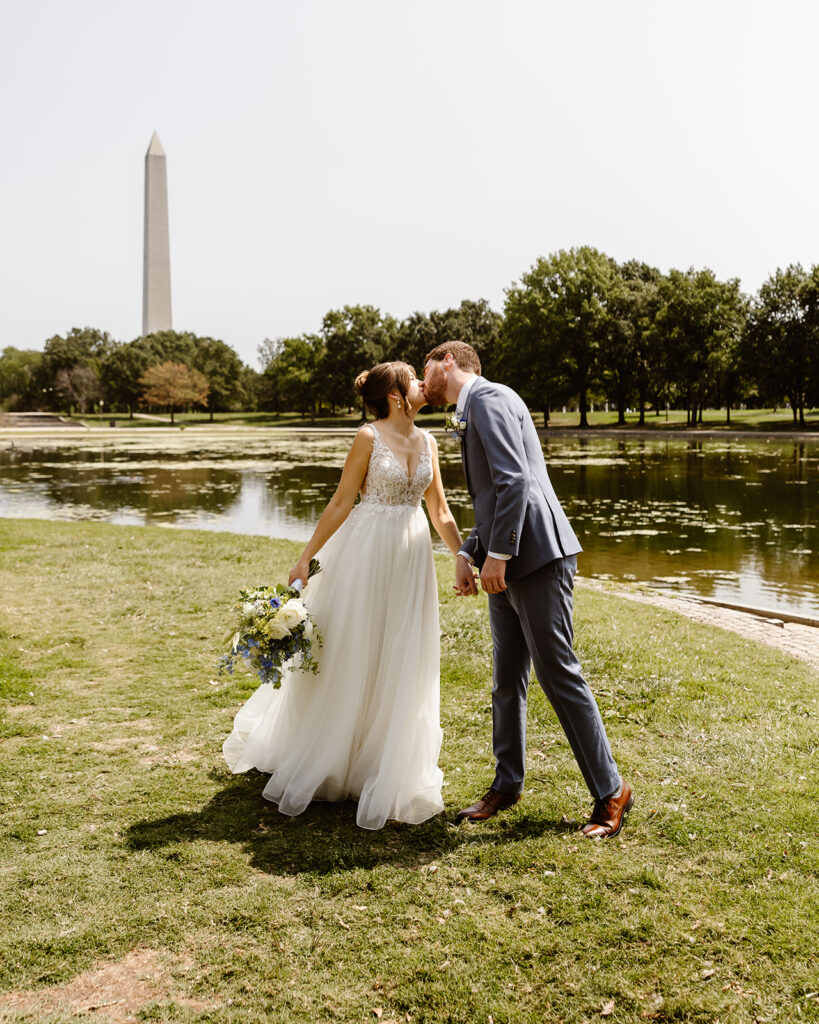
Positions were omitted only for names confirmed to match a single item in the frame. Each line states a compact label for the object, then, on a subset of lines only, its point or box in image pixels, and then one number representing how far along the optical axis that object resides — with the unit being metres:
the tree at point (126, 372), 97.62
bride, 4.11
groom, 3.59
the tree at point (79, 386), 101.00
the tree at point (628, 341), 59.19
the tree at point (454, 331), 75.38
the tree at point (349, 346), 83.56
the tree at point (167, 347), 97.31
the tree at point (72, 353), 107.25
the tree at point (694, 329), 57.19
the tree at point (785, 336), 51.47
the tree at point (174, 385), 93.19
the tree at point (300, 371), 89.25
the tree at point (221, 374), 100.94
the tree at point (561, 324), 59.94
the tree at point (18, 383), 112.12
